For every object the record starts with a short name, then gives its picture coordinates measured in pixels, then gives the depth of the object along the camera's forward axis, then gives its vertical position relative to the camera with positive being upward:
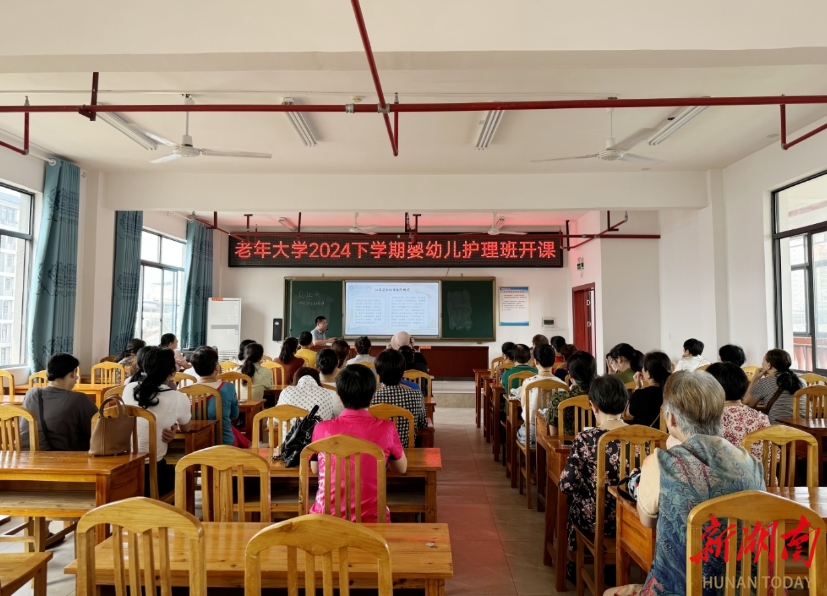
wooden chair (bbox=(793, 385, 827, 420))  3.69 -0.52
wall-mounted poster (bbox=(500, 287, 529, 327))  10.93 +0.21
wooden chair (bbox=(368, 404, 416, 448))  2.93 -0.49
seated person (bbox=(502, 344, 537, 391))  4.89 -0.38
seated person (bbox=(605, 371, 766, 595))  1.49 -0.41
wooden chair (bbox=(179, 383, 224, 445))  3.76 -0.56
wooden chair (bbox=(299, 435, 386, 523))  1.99 -0.55
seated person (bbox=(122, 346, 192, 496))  3.14 -0.47
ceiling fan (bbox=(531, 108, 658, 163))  4.61 +1.52
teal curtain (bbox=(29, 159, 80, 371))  6.00 +0.56
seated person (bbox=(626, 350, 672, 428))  3.08 -0.40
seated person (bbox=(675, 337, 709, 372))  5.15 -0.29
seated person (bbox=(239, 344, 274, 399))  5.10 -0.47
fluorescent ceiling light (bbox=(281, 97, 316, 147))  4.65 +1.87
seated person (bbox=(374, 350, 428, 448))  3.38 -0.40
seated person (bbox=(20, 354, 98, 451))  2.99 -0.51
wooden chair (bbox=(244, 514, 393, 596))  1.17 -0.48
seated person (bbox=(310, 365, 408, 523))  2.15 -0.44
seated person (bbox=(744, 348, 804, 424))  3.89 -0.44
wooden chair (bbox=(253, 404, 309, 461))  2.80 -0.49
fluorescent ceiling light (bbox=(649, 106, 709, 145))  4.69 +1.84
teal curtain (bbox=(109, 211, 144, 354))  7.31 +0.58
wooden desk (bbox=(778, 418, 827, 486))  3.30 -0.63
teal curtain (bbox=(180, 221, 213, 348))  9.65 +0.67
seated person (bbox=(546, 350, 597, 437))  3.31 -0.33
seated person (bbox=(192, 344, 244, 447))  3.91 -0.49
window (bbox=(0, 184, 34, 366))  5.91 +0.54
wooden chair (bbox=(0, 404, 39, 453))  2.90 -0.59
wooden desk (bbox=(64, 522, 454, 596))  1.49 -0.69
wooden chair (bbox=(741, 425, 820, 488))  2.16 -0.52
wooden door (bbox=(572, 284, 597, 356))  9.56 +0.15
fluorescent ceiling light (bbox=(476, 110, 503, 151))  4.83 +1.87
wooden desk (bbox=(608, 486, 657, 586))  1.76 -0.75
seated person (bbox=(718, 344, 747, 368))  4.56 -0.24
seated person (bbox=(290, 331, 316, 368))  6.19 -0.33
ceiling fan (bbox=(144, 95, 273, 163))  4.53 +1.47
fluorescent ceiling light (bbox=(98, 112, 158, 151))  4.75 +1.78
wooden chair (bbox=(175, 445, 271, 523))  1.90 -0.53
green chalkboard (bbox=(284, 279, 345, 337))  10.88 +0.34
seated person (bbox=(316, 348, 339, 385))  3.81 -0.28
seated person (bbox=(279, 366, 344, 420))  3.21 -0.45
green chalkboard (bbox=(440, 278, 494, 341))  10.82 +0.30
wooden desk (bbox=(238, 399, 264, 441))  4.45 -0.73
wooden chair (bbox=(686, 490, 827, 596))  1.27 -0.47
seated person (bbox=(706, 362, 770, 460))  2.57 -0.41
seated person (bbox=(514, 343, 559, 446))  4.01 -0.32
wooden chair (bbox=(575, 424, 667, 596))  2.24 -0.58
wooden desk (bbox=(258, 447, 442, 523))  2.55 -0.86
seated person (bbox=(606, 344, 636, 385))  4.61 -0.31
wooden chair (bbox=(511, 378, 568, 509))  3.79 -0.55
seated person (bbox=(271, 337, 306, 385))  5.31 -0.36
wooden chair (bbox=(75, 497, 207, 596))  1.27 -0.52
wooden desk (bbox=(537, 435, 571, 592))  2.71 -0.99
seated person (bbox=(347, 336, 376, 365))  5.47 -0.28
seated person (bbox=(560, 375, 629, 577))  2.42 -0.59
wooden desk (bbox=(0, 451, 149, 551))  2.43 -0.77
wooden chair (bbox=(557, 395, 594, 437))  3.05 -0.51
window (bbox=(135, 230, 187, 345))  8.80 +0.59
